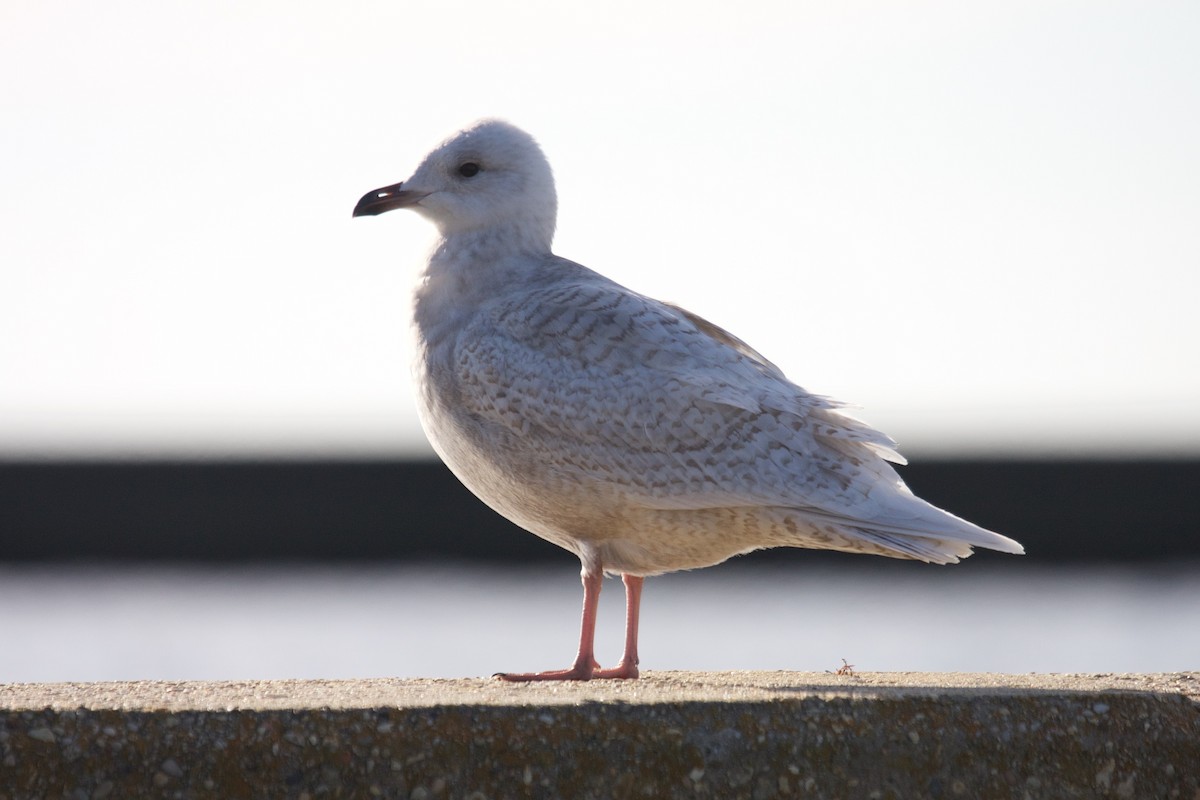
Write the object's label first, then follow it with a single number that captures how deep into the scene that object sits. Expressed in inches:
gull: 606.5
